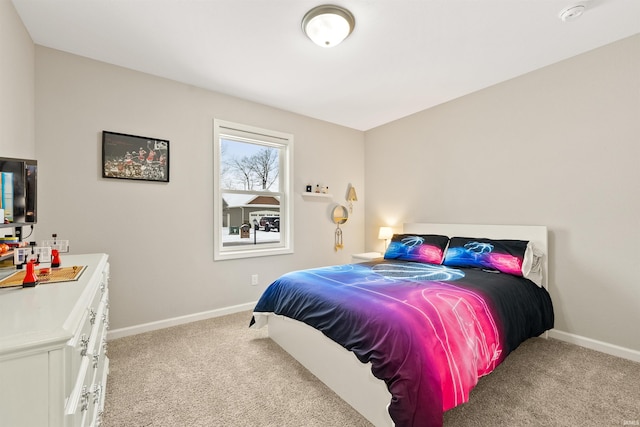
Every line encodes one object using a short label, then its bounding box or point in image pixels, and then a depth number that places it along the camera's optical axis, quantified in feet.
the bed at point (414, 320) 4.53
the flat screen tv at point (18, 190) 4.45
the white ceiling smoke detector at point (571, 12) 6.23
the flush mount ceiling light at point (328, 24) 6.24
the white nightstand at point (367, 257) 12.25
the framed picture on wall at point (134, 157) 8.40
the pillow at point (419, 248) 9.93
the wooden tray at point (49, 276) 3.92
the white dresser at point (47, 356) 2.34
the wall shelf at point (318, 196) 12.76
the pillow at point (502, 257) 8.14
